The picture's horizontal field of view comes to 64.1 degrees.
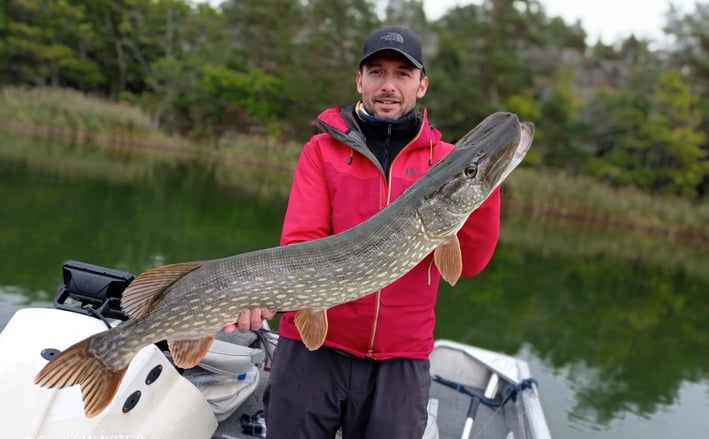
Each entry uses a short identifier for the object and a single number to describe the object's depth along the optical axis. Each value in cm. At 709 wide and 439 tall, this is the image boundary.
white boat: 198
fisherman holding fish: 201
